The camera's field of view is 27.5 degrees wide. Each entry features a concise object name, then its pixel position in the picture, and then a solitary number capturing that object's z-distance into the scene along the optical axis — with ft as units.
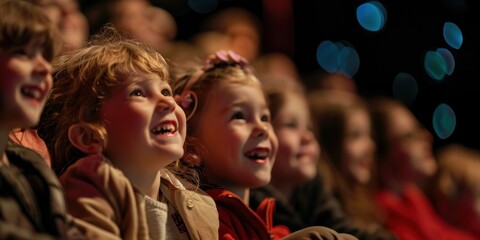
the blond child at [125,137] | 6.91
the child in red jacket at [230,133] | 8.73
